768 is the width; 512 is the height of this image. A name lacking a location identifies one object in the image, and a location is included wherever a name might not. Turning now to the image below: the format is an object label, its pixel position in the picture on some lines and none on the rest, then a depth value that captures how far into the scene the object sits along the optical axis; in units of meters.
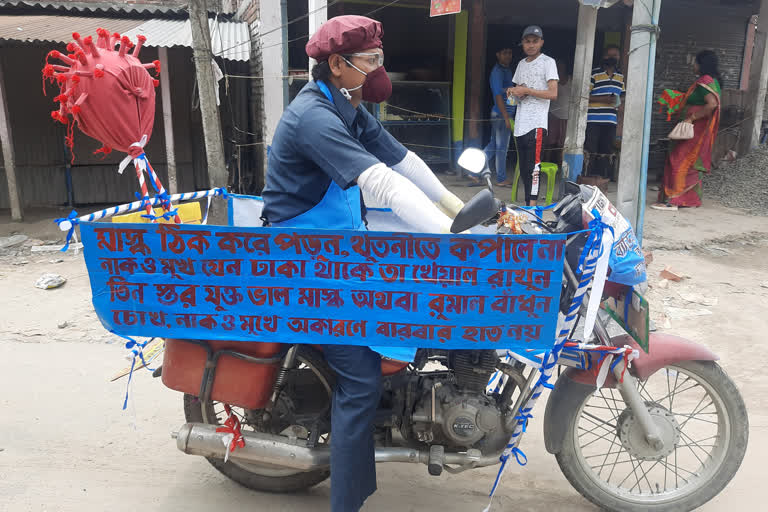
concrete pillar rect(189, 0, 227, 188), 6.02
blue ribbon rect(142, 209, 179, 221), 2.52
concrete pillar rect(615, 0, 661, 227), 4.96
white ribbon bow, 2.34
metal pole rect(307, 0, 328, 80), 6.50
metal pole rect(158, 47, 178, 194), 7.48
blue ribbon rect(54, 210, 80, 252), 2.02
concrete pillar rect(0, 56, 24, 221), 7.39
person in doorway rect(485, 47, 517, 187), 8.15
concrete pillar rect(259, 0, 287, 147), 7.56
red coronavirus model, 2.16
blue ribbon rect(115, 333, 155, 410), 2.20
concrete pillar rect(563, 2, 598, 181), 6.95
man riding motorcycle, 2.01
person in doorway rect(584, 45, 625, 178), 8.33
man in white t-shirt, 6.49
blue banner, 1.93
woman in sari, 7.60
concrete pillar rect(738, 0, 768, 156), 9.29
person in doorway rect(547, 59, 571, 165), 9.30
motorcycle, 2.25
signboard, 5.89
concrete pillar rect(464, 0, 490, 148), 9.35
